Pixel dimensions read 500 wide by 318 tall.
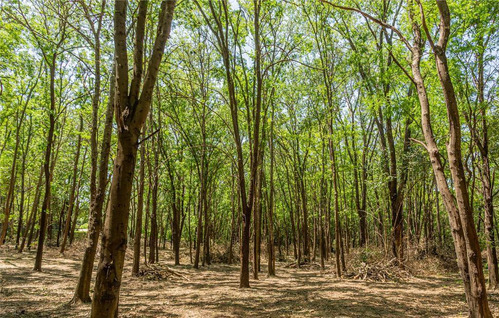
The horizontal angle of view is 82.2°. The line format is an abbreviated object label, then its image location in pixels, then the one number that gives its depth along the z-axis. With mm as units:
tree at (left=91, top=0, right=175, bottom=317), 2611
